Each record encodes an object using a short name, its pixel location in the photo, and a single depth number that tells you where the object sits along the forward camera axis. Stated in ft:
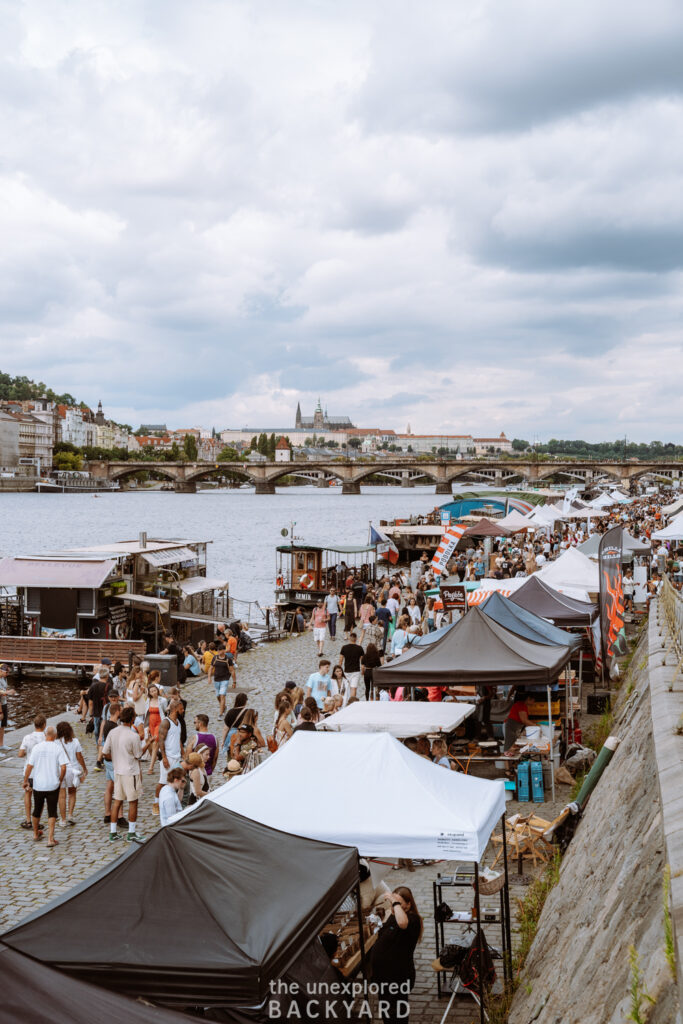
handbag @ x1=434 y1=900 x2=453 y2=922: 23.60
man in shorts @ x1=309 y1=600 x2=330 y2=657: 71.97
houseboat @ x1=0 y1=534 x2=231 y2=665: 76.48
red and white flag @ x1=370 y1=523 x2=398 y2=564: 133.90
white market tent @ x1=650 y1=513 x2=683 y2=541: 75.92
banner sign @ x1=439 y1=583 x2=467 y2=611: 70.85
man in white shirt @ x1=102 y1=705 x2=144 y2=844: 33.78
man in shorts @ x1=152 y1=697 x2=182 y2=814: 37.32
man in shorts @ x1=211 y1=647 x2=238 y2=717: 54.44
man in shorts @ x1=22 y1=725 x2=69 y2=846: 33.22
